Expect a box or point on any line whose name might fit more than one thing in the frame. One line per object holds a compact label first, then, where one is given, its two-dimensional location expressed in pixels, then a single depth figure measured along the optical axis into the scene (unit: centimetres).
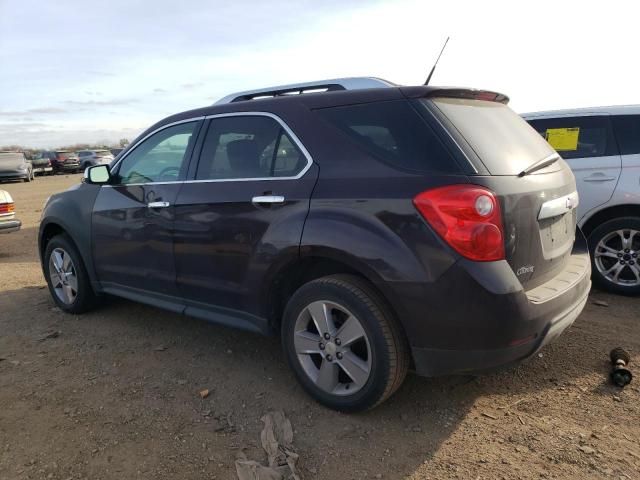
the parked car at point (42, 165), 3519
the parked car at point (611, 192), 482
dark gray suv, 249
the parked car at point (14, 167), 2605
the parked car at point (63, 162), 3641
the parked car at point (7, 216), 788
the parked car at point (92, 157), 3703
